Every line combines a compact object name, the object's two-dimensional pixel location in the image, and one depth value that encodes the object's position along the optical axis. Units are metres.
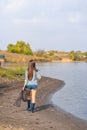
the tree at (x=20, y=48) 80.00
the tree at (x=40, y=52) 84.35
